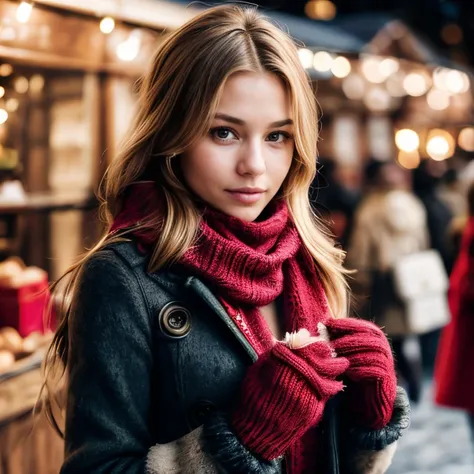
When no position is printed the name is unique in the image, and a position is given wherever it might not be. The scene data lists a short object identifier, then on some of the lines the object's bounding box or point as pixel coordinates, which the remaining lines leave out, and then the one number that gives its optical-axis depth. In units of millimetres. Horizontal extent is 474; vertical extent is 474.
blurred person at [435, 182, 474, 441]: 4891
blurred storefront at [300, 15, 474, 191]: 10344
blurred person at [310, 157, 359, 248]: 7684
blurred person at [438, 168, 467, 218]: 8523
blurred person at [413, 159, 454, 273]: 7789
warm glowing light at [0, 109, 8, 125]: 4387
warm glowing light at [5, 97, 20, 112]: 4453
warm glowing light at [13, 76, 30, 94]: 4534
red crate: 4168
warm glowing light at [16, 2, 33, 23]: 4191
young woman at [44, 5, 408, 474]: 1524
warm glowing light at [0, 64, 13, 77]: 4320
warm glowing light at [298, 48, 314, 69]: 7022
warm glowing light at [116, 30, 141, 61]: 5371
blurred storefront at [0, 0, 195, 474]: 3803
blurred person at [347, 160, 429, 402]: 6656
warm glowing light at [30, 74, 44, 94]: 4750
